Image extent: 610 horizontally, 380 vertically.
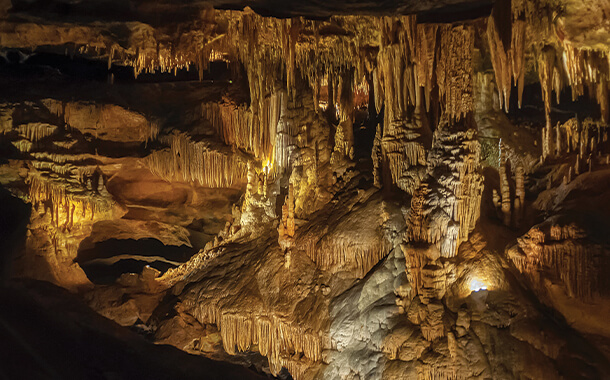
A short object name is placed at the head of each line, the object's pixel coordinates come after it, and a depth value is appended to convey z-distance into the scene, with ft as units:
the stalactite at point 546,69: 31.50
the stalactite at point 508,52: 27.71
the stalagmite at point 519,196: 31.40
